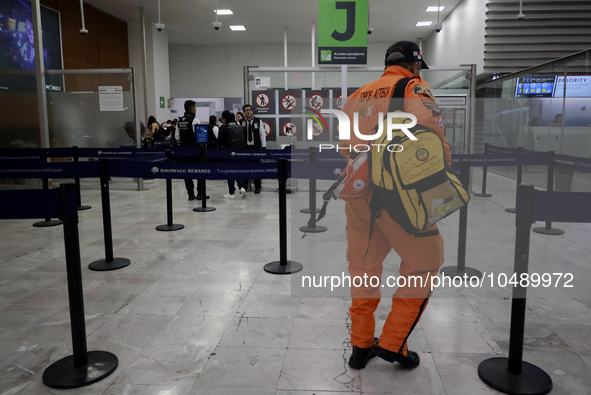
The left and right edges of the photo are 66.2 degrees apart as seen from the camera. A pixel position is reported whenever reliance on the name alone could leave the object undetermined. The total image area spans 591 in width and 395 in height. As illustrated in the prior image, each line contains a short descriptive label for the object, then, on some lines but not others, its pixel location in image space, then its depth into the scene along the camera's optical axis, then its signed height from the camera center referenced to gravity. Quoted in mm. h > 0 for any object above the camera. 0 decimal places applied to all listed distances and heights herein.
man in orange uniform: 2277 -600
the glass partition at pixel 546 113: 8117 +399
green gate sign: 7336 +1675
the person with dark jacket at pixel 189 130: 8666 +88
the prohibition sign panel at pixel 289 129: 9242 +94
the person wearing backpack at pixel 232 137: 8766 -54
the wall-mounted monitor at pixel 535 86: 9176 +966
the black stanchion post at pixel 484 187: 8683 -1087
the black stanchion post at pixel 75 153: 7246 -279
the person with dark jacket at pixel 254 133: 8828 +19
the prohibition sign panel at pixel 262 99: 9070 +685
